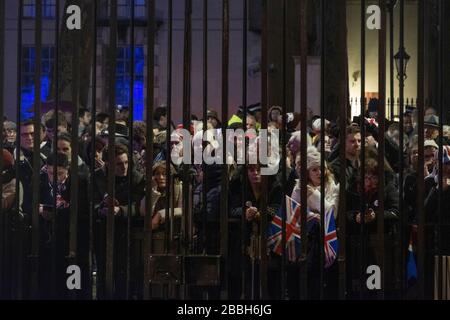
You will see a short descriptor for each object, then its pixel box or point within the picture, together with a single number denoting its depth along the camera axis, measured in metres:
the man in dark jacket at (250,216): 10.89
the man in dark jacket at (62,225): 11.08
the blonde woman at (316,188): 11.07
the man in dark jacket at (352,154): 12.14
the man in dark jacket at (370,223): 10.70
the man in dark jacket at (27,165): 11.61
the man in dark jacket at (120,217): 11.17
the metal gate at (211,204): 8.07
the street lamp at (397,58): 18.92
